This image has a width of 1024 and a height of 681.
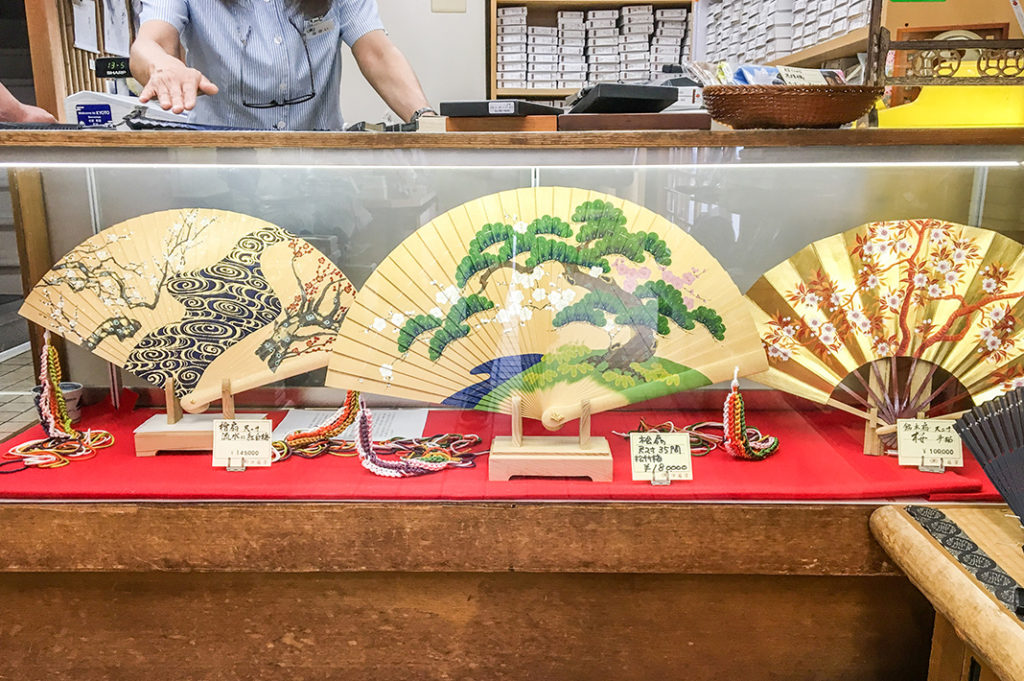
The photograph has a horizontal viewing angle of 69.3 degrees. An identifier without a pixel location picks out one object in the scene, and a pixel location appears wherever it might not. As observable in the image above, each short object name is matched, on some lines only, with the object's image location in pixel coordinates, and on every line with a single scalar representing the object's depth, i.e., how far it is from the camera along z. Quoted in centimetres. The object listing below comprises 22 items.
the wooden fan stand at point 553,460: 143
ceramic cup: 172
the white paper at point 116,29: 339
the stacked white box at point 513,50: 450
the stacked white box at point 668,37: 459
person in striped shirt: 225
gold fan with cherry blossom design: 153
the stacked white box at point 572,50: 461
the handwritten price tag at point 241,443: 147
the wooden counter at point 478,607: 137
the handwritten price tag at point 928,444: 147
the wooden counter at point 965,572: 103
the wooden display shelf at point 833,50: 265
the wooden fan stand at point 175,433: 154
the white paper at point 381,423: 162
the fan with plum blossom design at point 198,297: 153
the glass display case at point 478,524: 136
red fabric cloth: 137
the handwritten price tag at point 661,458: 141
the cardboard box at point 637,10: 453
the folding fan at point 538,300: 145
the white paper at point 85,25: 315
